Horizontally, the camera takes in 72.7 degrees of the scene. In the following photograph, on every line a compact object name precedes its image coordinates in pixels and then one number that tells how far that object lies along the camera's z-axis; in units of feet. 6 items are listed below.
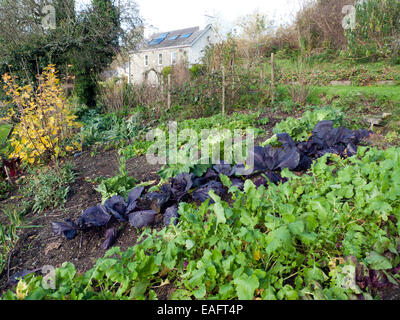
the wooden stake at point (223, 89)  23.73
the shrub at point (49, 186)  10.80
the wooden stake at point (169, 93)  26.07
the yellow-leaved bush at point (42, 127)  14.52
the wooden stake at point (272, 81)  25.38
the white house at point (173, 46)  86.94
